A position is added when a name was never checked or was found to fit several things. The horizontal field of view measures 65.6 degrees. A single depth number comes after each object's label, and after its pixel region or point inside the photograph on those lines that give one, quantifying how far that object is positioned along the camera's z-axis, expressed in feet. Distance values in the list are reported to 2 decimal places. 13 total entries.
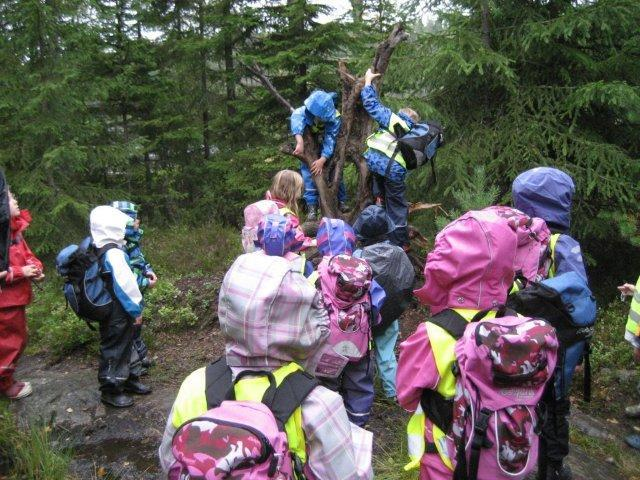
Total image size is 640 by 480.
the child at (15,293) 15.74
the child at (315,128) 21.75
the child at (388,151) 20.04
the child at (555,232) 11.03
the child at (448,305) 7.77
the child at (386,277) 14.02
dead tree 22.67
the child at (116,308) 15.17
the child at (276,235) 12.51
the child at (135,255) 16.89
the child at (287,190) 17.20
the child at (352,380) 11.77
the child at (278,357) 6.26
